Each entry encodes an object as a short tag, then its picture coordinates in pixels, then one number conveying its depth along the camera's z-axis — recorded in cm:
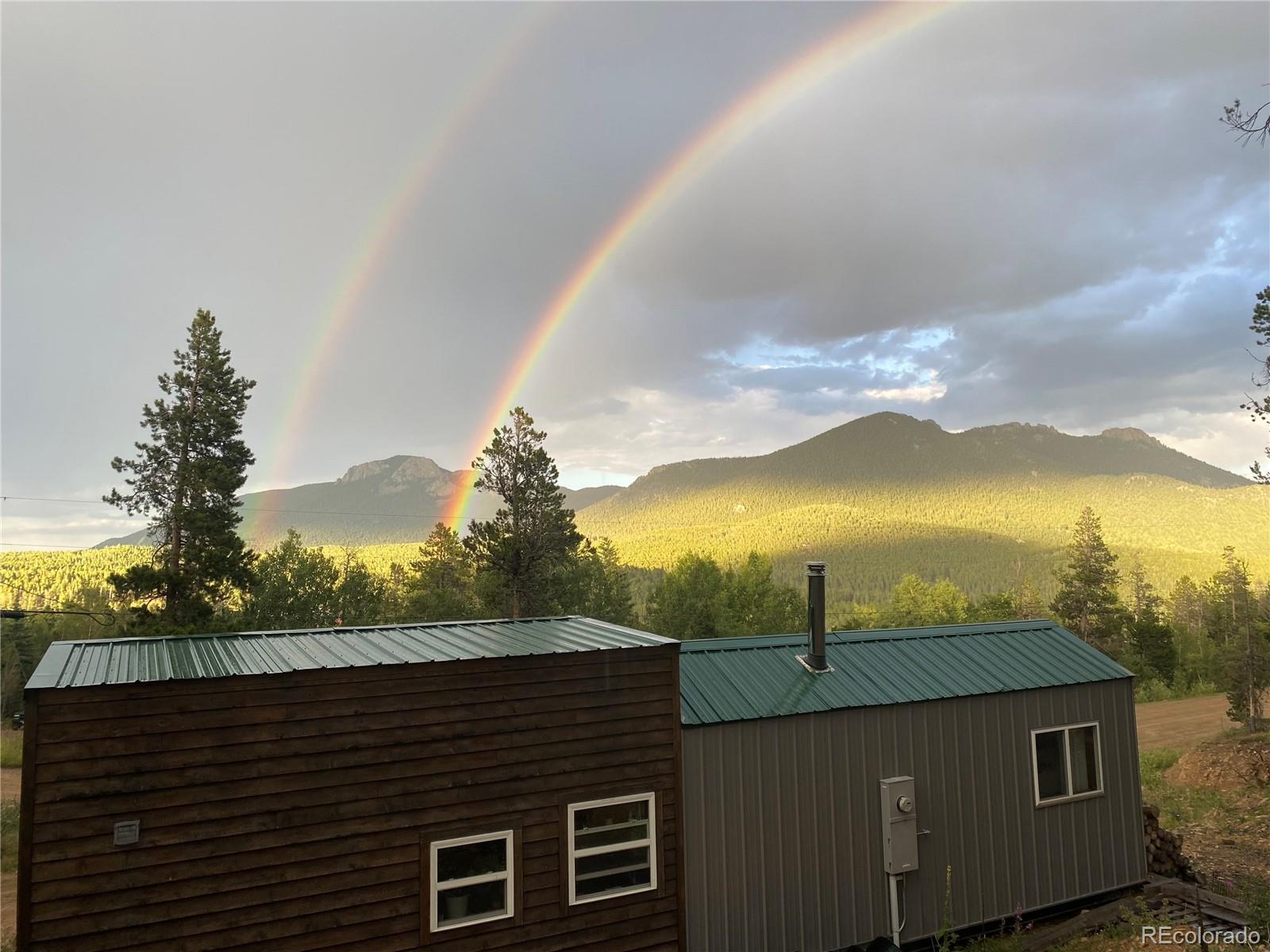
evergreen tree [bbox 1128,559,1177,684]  5012
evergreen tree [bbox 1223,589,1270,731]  2670
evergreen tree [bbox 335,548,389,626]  4700
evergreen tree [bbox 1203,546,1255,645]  3150
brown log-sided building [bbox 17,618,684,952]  666
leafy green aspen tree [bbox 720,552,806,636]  5438
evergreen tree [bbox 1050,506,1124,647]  4894
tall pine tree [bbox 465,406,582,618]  3697
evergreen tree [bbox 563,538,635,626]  4573
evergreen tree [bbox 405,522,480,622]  4287
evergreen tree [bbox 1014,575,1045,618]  6569
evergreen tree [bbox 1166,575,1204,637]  7838
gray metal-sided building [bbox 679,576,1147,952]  927
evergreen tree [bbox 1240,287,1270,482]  1498
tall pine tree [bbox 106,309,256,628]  2725
